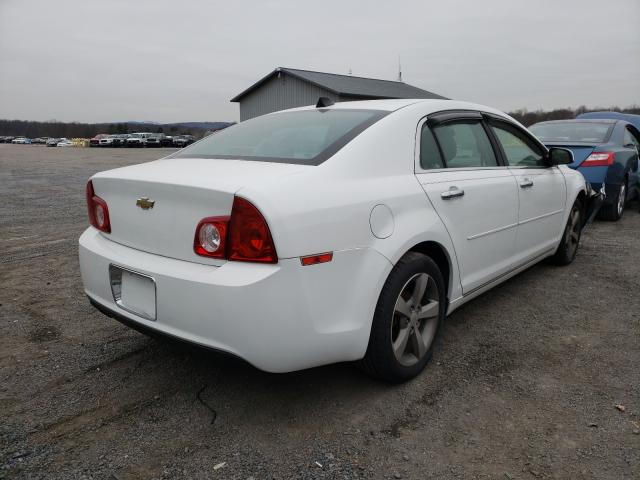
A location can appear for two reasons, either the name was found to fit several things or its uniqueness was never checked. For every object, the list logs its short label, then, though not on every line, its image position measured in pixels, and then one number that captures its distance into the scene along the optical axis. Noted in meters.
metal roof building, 25.88
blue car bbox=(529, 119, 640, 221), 6.62
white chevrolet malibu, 1.96
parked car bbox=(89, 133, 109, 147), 54.75
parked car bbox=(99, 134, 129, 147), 53.56
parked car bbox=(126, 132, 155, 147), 52.02
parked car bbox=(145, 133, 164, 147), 52.31
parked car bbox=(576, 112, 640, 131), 12.01
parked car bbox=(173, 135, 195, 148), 55.05
